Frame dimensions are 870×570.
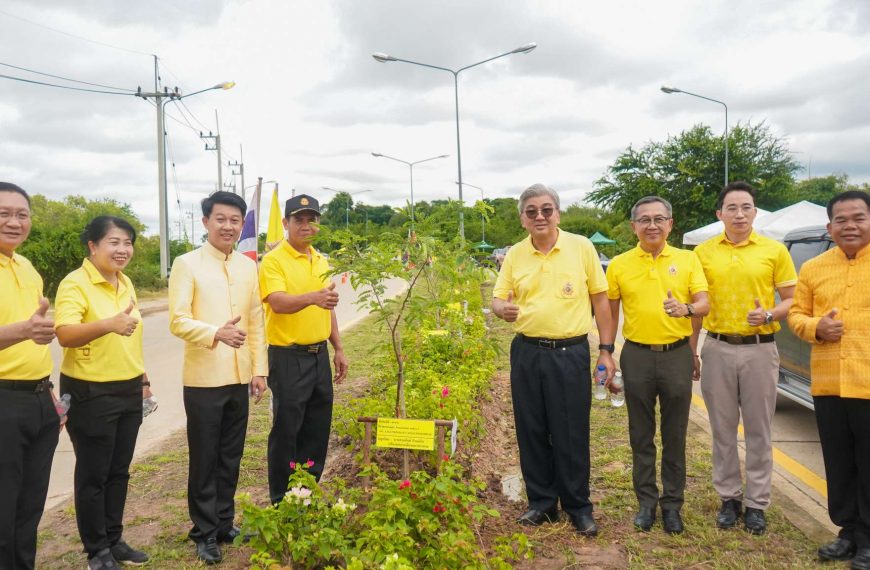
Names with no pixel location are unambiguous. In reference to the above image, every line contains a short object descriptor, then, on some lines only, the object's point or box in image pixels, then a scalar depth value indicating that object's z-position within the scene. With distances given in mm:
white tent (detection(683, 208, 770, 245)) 17409
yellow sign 3830
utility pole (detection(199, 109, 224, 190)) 32906
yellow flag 7125
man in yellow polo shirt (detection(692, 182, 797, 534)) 3975
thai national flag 8609
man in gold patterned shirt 3516
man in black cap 3996
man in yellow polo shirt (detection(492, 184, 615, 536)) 4008
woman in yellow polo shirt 3350
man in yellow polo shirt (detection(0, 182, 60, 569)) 2959
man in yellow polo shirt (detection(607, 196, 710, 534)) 4008
